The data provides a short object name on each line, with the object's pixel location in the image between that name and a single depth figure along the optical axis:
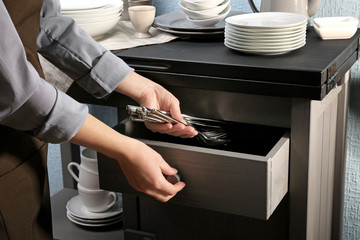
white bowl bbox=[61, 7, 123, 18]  2.00
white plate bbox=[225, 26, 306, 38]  1.81
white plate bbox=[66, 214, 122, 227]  2.32
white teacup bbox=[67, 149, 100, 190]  2.24
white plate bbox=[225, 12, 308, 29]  1.88
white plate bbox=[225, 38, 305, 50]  1.83
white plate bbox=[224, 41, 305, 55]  1.83
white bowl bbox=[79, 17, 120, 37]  2.01
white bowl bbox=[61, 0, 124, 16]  2.00
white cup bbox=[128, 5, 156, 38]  2.03
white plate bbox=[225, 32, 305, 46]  1.83
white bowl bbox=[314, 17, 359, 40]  1.94
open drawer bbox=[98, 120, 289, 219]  1.73
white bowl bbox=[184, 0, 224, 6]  1.98
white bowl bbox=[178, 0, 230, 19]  1.98
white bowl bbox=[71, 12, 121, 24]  2.00
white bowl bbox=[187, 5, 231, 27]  1.99
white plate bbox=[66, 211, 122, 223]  2.32
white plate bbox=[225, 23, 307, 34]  1.81
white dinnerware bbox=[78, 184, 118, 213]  2.31
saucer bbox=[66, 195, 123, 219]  2.32
